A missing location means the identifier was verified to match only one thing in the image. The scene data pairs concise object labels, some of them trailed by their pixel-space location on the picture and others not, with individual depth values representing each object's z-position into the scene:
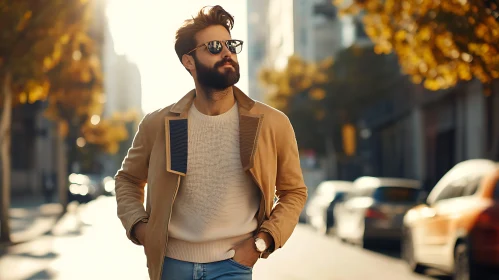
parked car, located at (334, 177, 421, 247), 21.11
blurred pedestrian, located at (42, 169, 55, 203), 48.91
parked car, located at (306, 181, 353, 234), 28.45
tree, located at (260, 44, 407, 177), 58.47
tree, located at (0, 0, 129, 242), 21.14
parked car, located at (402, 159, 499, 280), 11.09
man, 4.50
